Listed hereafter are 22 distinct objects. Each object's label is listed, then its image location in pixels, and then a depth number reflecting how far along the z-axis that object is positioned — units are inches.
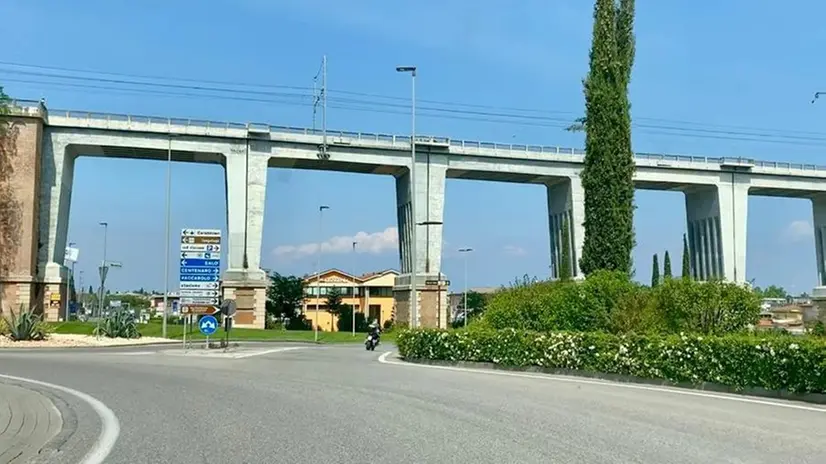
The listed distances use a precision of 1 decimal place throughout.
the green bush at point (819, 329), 677.3
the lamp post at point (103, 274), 1493.6
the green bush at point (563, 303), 1008.2
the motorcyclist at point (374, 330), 1530.3
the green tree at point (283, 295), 3543.3
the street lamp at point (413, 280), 1557.6
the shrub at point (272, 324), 2890.0
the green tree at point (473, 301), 4168.3
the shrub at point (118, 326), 1744.6
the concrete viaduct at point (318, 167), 2348.7
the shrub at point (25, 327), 1461.6
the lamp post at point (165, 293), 1907.5
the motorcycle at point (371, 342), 1505.9
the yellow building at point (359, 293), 4333.2
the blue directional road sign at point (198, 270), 1325.0
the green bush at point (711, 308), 851.4
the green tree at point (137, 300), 5971.0
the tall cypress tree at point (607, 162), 1080.2
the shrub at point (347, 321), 3495.1
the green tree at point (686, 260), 3129.9
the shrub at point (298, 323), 3267.0
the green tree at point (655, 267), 3212.1
